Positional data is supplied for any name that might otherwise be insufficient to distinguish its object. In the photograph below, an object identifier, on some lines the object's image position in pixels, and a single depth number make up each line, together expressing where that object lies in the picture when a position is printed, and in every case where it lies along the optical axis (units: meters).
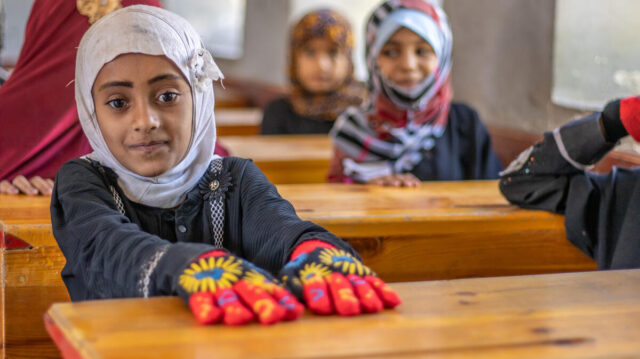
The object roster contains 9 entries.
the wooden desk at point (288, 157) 2.84
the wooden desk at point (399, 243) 1.67
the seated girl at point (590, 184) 1.74
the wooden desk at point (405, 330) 0.97
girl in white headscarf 1.25
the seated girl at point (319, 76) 4.16
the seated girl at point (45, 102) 2.02
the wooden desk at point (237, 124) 4.31
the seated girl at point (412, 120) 2.64
